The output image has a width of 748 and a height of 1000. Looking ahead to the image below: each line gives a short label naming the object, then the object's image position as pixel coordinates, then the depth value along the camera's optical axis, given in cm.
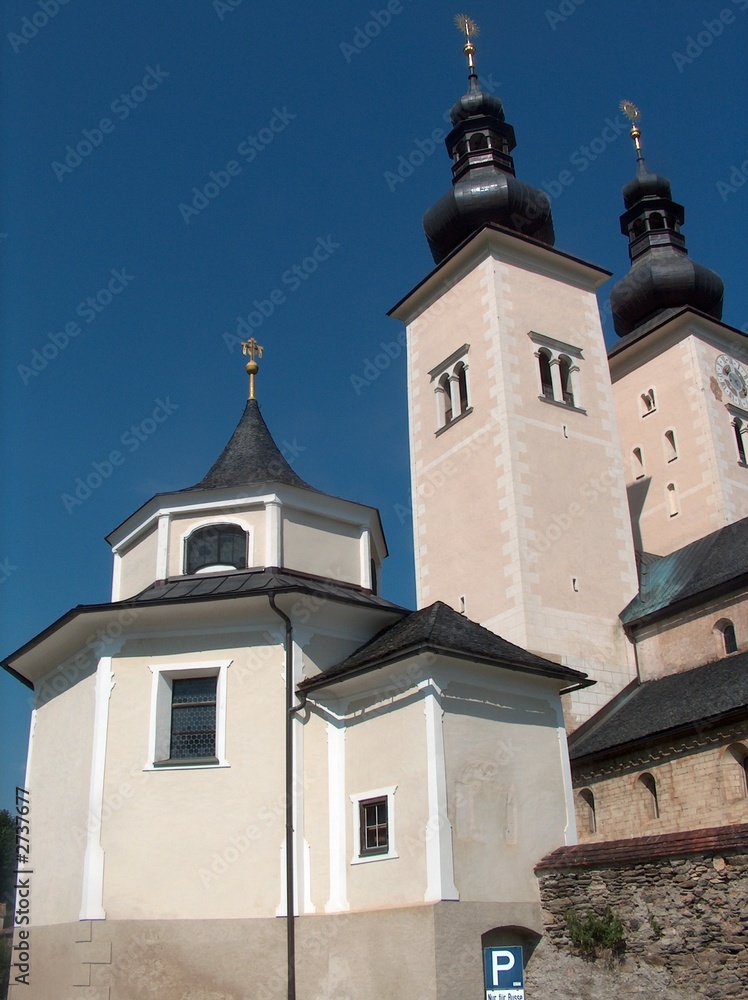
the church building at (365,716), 1472
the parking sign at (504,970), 1326
